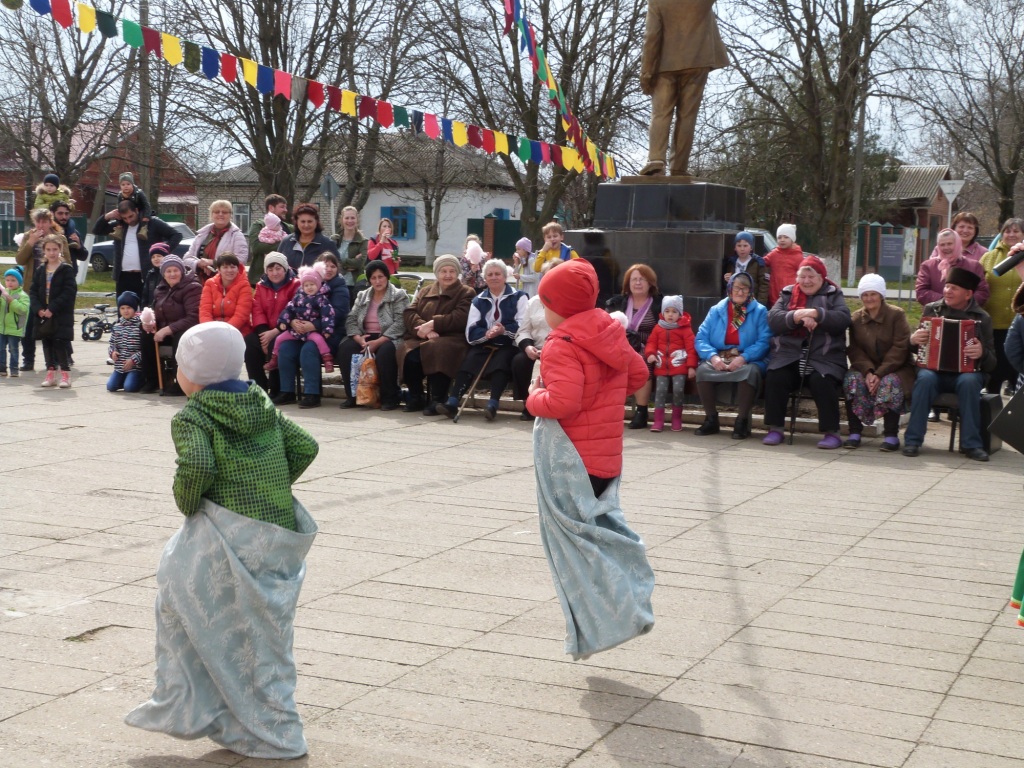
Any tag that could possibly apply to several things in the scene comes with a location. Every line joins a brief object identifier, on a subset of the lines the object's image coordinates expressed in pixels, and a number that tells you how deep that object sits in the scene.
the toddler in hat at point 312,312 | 13.40
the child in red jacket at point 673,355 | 12.25
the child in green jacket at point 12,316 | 15.09
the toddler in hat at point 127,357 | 14.13
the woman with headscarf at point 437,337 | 13.01
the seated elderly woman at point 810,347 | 11.47
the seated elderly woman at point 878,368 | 11.38
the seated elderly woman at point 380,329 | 13.23
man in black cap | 11.05
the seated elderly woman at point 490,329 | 12.90
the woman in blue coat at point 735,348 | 11.88
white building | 40.81
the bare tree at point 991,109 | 36.66
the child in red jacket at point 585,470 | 5.11
